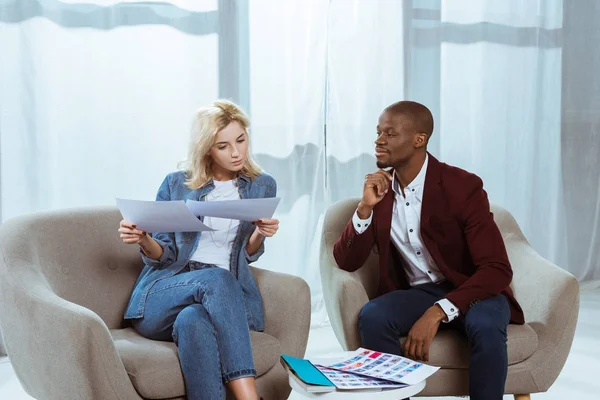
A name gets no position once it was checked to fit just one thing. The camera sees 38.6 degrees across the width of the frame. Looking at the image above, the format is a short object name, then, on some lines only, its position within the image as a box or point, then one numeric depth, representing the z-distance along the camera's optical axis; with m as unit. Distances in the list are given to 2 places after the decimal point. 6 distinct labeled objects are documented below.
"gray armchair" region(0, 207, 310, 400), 2.10
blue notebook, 1.96
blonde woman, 2.23
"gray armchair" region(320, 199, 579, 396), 2.44
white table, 1.94
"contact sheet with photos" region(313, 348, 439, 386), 2.02
